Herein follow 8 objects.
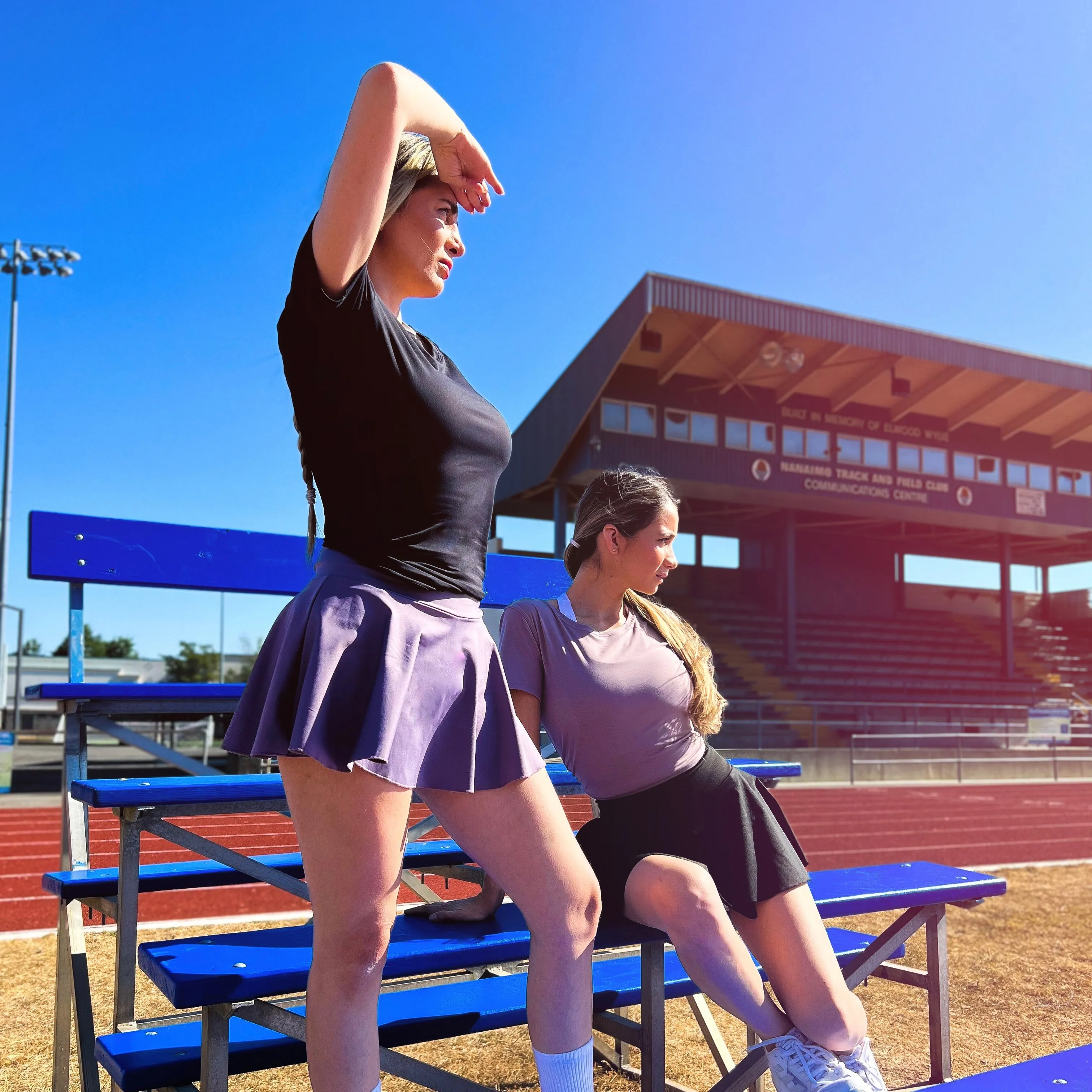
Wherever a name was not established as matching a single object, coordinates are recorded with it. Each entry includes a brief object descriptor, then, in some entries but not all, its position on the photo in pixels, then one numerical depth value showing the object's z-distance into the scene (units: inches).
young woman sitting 76.9
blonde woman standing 55.9
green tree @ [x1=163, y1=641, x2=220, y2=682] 1994.3
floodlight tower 792.3
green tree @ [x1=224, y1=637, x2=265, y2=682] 2080.3
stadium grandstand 716.7
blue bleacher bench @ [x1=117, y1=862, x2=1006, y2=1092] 65.6
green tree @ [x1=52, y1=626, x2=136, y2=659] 2620.6
